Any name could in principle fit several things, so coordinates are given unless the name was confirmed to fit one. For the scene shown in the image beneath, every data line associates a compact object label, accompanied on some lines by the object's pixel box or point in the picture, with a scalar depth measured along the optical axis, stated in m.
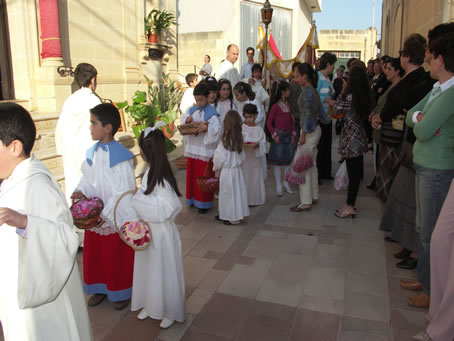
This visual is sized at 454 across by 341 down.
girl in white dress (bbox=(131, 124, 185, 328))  3.04
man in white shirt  7.51
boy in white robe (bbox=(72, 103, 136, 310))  3.30
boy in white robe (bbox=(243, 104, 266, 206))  5.84
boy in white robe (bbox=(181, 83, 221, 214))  5.56
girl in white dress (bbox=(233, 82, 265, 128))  6.54
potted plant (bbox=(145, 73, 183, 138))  9.84
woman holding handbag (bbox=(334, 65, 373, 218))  5.13
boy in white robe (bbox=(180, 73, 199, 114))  7.40
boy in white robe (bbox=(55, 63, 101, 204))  4.39
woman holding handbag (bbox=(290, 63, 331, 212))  5.64
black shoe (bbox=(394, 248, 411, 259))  4.27
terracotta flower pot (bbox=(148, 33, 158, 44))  10.81
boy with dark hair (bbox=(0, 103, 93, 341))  1.73
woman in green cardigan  2.99
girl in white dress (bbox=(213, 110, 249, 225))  5.17
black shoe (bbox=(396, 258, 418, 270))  4.10
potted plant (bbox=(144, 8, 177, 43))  10.79
